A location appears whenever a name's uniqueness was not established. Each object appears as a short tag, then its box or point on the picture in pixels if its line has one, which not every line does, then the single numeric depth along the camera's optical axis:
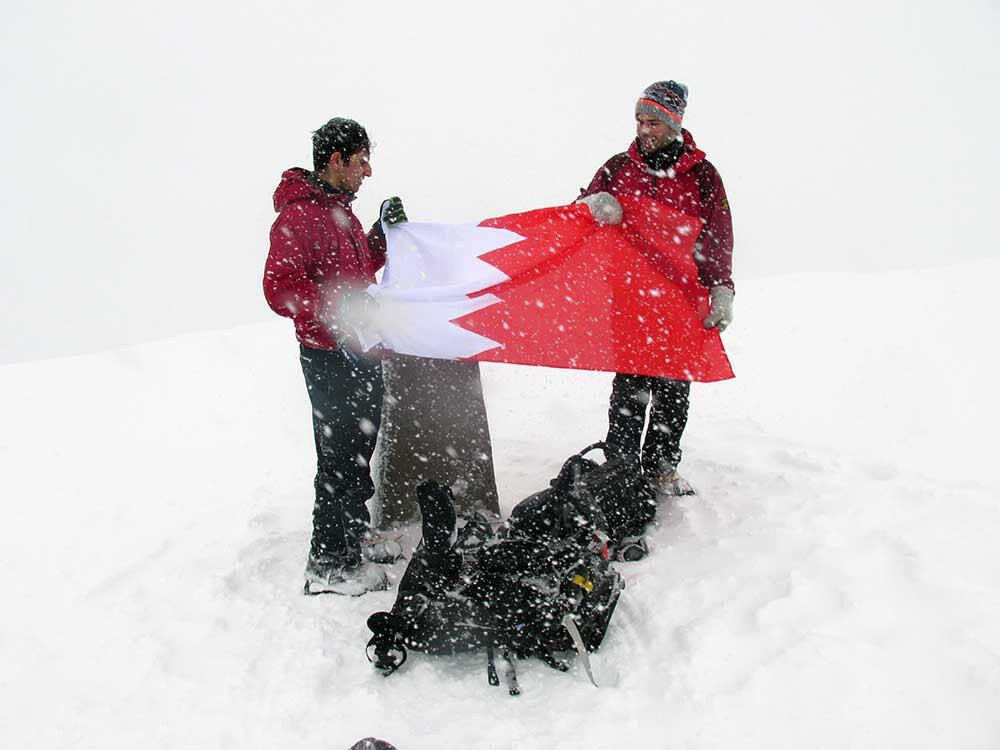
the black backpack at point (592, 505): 3.20
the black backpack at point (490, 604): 2.74
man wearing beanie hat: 3.63
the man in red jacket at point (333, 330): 3.04
